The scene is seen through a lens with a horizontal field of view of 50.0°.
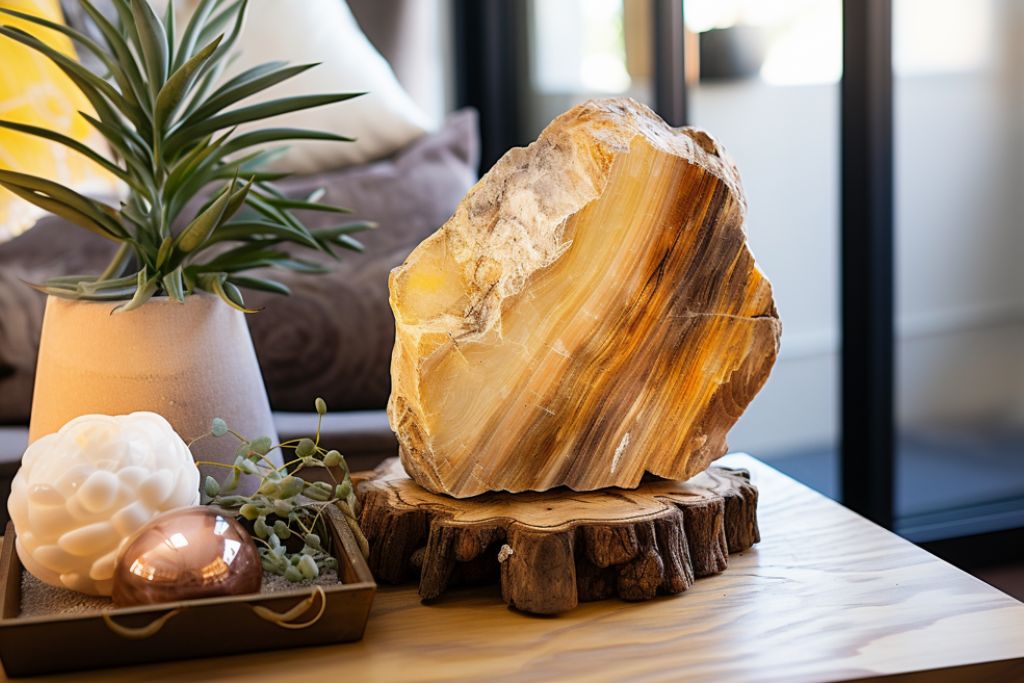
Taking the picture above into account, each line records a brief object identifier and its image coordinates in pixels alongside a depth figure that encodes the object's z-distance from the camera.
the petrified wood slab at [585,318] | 0.83
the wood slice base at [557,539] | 0.80
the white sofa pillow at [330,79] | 1.93
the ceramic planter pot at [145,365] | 0.94
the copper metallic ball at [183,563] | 0.73
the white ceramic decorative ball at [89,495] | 0.76
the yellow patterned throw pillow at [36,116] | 1.77
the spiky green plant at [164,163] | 0.93
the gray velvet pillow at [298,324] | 1.53
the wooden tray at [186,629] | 0.70
